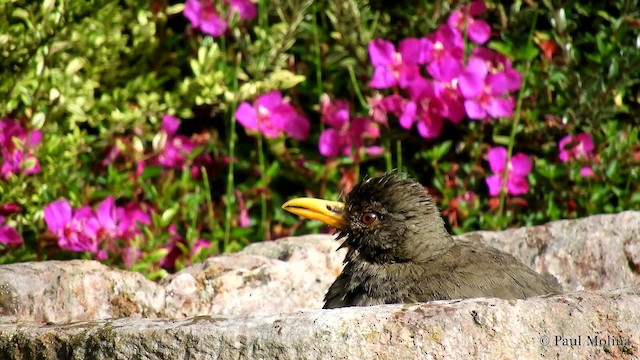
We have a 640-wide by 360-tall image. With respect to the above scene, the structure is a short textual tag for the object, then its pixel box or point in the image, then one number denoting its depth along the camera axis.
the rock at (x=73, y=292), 7.75
